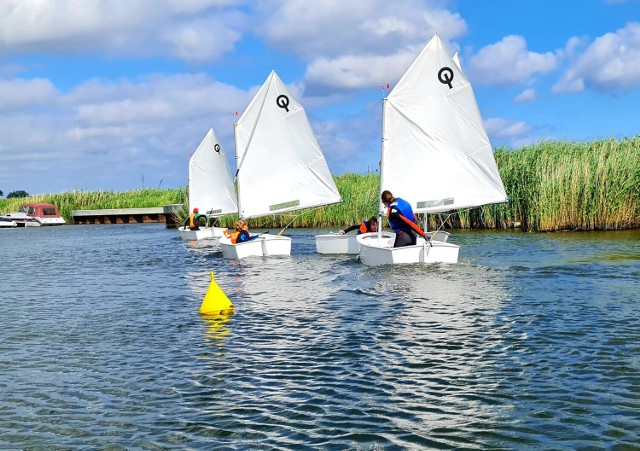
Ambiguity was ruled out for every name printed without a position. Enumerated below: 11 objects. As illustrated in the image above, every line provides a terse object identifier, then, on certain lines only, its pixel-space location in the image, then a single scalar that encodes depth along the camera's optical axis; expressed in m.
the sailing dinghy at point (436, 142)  24.84
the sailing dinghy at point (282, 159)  31.39
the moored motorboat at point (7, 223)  77.06
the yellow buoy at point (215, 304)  15.89
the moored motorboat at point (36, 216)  78.19
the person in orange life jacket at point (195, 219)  43.76
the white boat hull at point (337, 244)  28.45
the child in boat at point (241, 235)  29.00
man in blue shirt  22.28
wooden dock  78.75
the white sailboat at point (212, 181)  48.72
